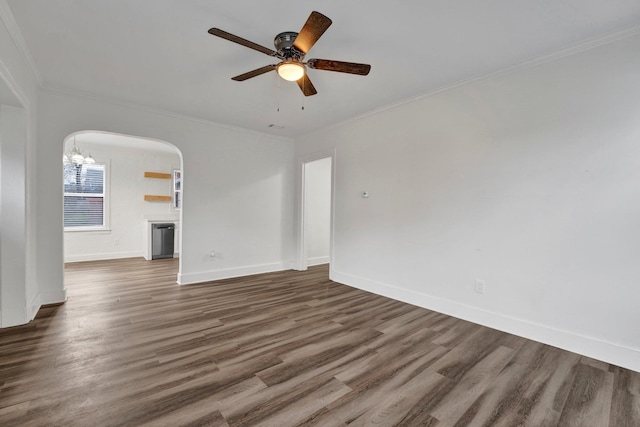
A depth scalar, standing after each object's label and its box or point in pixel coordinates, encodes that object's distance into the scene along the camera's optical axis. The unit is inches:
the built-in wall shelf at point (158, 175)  267.7
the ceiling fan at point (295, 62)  80.0
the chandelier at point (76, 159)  192.7
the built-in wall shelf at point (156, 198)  268.5
